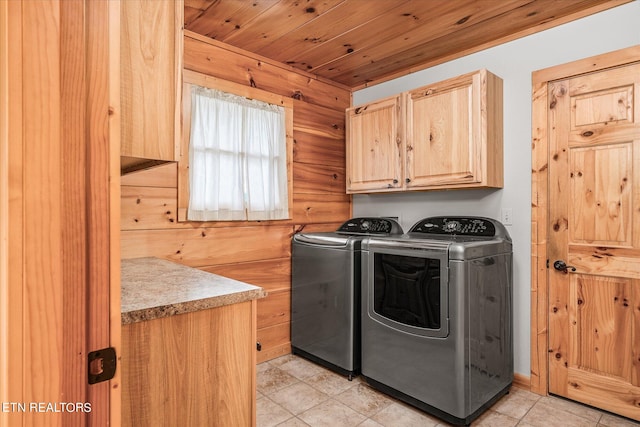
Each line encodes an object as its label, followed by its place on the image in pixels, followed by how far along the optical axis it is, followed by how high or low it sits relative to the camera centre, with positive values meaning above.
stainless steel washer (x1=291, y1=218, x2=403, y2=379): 2.64 -0.61
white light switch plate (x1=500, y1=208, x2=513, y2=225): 2.57 -0.01
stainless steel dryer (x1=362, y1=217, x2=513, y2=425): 2.06 -0.63
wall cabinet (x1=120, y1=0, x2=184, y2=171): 0.96 +0.37
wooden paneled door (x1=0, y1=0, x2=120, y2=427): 0.53 +0.01
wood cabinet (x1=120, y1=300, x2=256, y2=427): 1.08 -0.49
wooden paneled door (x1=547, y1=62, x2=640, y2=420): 2.12 -0.15
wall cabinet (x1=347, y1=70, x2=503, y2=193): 2.42 +0.55
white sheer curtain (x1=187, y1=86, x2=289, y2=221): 2.57 +0.42
